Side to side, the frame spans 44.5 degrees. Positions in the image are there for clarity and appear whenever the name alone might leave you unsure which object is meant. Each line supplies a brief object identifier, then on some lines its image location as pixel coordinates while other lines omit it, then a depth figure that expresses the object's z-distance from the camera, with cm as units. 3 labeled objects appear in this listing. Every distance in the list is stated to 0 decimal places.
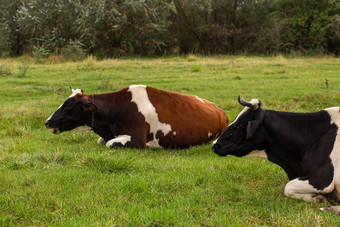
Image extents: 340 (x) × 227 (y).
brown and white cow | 723
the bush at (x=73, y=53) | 2672
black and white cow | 448
